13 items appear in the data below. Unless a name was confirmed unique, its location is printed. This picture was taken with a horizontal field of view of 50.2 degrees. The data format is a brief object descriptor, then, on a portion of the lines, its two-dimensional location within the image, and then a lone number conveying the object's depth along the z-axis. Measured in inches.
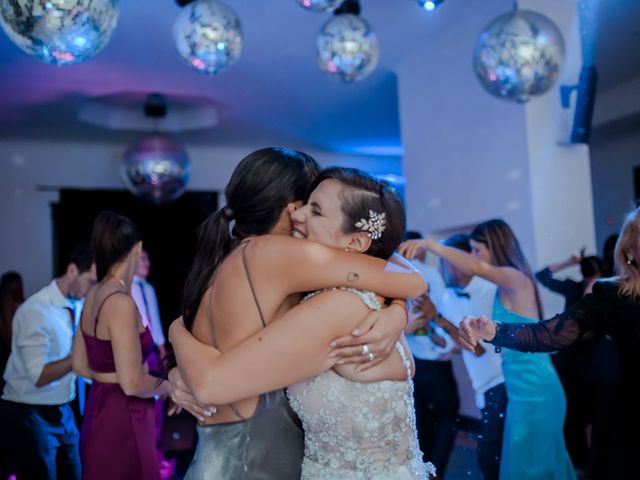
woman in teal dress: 110.3
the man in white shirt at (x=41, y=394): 116.1
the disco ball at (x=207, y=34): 121.3
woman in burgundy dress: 90.5
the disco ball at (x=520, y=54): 114.7
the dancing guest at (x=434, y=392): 148.9
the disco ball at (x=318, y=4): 114.3
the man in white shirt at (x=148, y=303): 194.7
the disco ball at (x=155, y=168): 222.7
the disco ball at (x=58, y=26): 87.8
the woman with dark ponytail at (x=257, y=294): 51.5
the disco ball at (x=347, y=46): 130.4
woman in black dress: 80.0
